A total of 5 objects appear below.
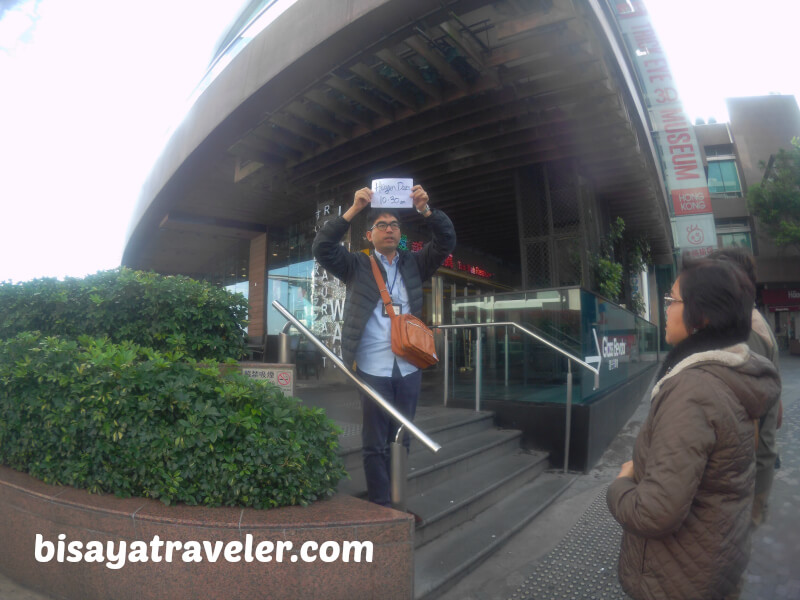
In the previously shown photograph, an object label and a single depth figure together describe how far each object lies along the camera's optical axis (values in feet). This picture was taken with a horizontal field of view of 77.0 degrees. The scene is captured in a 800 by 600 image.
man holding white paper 8.91
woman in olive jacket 3.97
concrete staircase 9.64
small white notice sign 10.30
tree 70.03
